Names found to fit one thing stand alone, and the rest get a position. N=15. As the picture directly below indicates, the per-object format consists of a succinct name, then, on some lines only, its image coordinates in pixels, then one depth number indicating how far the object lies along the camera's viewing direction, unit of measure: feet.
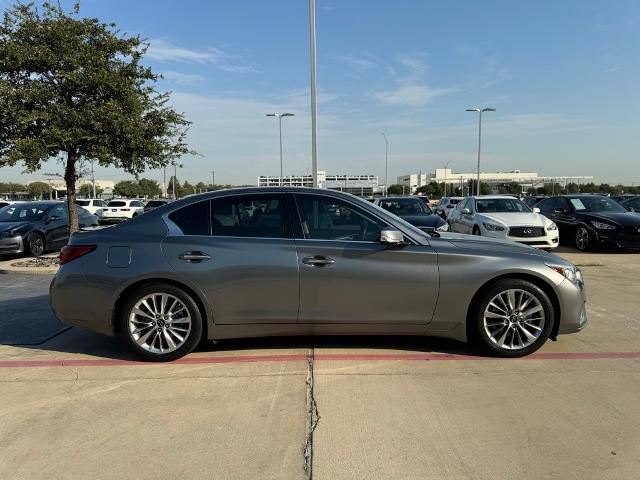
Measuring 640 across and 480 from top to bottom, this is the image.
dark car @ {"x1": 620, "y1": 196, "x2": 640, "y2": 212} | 73.15
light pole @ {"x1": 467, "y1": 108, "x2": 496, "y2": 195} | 150.00
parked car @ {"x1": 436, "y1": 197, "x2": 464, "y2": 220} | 90.88
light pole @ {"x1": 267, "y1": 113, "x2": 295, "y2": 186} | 125.56
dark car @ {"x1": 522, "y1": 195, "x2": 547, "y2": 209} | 66.92
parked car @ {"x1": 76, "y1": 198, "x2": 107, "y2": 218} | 103.40
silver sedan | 15.35
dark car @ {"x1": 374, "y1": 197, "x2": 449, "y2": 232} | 41.11
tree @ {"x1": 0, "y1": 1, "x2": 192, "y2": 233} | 33.78
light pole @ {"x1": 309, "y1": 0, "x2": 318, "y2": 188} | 50.34
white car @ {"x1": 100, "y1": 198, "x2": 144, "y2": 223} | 103.71
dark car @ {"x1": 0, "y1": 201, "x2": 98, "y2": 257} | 42.52
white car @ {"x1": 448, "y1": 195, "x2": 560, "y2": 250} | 39.73
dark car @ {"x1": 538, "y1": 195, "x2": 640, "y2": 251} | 42.91
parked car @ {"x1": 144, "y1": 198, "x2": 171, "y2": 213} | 100.22
